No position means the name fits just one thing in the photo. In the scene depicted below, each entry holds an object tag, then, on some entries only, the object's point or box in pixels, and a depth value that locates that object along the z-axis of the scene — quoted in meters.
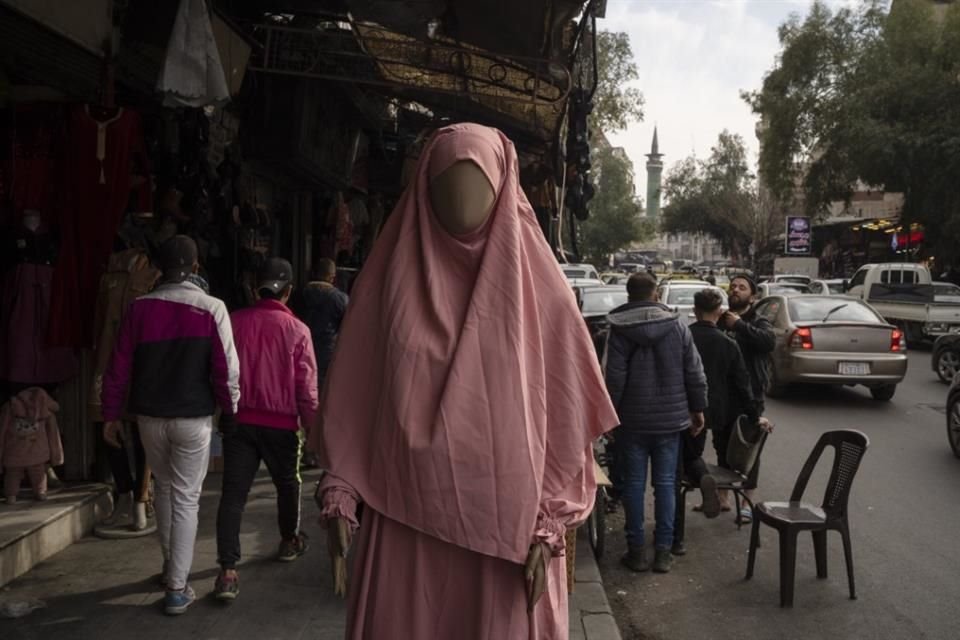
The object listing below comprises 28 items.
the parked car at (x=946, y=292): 18.67
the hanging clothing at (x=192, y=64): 4.86
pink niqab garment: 2.34
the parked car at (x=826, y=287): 24.60
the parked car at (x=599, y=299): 13.89
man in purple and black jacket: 4.29
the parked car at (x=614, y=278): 35.48
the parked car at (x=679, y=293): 16.91
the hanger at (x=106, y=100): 5.05
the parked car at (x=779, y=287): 26.16
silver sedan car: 11.97
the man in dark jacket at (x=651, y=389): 5.41
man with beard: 6.71
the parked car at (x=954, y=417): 8.80
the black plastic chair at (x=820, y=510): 4.93
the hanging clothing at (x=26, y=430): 5.40
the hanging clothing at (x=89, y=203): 5.07
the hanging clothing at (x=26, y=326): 5.48
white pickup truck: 18.69
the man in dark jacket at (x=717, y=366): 6.30
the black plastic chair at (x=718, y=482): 5.76
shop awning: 6.45
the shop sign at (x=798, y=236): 43.41
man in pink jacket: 4.59
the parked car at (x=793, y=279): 30.44
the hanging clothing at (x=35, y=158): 5.30
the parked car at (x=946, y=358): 13.87
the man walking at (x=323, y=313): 7.38
